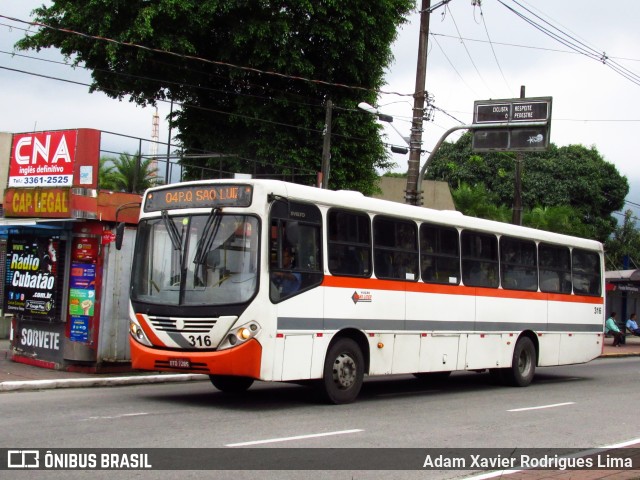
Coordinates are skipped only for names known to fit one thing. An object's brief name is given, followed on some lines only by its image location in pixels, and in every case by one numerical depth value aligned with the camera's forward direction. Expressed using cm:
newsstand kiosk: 1524
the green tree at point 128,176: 1720
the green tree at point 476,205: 4134
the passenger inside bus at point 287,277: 1129
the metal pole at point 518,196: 3023
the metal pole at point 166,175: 1880
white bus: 1110
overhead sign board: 2353
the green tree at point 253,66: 2664
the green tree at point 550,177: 5253
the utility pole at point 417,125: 2202
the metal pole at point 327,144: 2427
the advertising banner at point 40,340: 1566
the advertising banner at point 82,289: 1530
